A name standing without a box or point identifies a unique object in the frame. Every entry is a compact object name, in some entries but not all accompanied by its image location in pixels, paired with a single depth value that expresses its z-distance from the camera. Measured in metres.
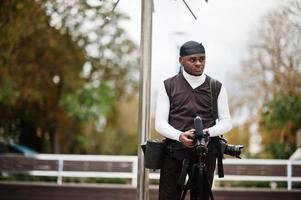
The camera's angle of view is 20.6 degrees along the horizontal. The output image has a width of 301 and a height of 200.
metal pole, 5.97
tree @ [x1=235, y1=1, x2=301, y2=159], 10.47
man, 4.81
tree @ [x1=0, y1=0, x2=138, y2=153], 12.91
